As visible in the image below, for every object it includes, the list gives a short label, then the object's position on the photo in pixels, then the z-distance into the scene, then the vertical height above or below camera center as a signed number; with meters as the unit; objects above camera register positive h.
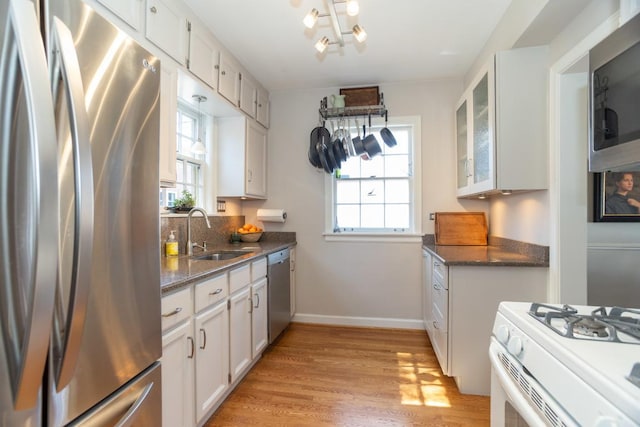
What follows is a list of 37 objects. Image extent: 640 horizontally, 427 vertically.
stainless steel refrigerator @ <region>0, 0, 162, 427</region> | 0.63 +0.00
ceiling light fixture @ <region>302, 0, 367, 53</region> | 1.73 +1.23
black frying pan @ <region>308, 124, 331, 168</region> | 3.14 +0.78
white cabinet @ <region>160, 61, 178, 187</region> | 1.80 +0.56
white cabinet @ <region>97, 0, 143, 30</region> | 1.44 +1.02
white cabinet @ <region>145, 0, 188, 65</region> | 1.68 +1.12
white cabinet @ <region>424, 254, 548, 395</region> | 1.96 -0.64
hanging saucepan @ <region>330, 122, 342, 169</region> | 3.05 +0.68
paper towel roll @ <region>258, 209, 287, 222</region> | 3.28 -0.01
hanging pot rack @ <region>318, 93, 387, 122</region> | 3.07 +1.07
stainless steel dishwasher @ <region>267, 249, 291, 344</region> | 2.64 -0.74
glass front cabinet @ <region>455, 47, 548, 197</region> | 1.94 +0.63
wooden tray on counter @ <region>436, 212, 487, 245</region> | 2.91 -0.13
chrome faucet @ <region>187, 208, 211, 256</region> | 2.30 -0.16
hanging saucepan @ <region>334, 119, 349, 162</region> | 3.04 +0.69
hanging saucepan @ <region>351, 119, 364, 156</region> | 3.04 +0.70
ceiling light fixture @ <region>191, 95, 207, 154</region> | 2.37 +0.55
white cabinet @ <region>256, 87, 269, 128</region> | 3.18 +1.16
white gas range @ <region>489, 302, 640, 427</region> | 0.58 -0.35
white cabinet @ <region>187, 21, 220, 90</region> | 2.04 +1.16
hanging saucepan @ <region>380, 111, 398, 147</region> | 3.00 +0.77
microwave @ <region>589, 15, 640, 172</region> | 0.88 +0.37
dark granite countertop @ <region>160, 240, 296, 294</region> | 1.40 -0.31
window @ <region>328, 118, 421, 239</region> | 3.20 +0.28
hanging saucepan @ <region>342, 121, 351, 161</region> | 3.02 +0.72
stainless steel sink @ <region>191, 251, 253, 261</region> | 2.42 -0.34
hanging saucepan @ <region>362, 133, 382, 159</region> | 3.01 +0.70
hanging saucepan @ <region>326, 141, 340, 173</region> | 3.05 +0.59
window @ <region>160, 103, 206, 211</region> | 2.54 +0.48
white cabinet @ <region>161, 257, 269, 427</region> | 1.38 -0.72
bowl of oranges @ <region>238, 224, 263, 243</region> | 3.10 -0.20
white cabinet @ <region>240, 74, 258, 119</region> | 2.81 +1.16
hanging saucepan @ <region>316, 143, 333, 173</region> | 3.05 +0.61
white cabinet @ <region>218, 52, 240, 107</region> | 2.44 +1.15
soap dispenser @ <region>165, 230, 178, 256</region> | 2.16 -0.24
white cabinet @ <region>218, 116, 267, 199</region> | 2.92 +0.57
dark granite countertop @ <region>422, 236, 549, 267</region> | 1.95 -0.30
